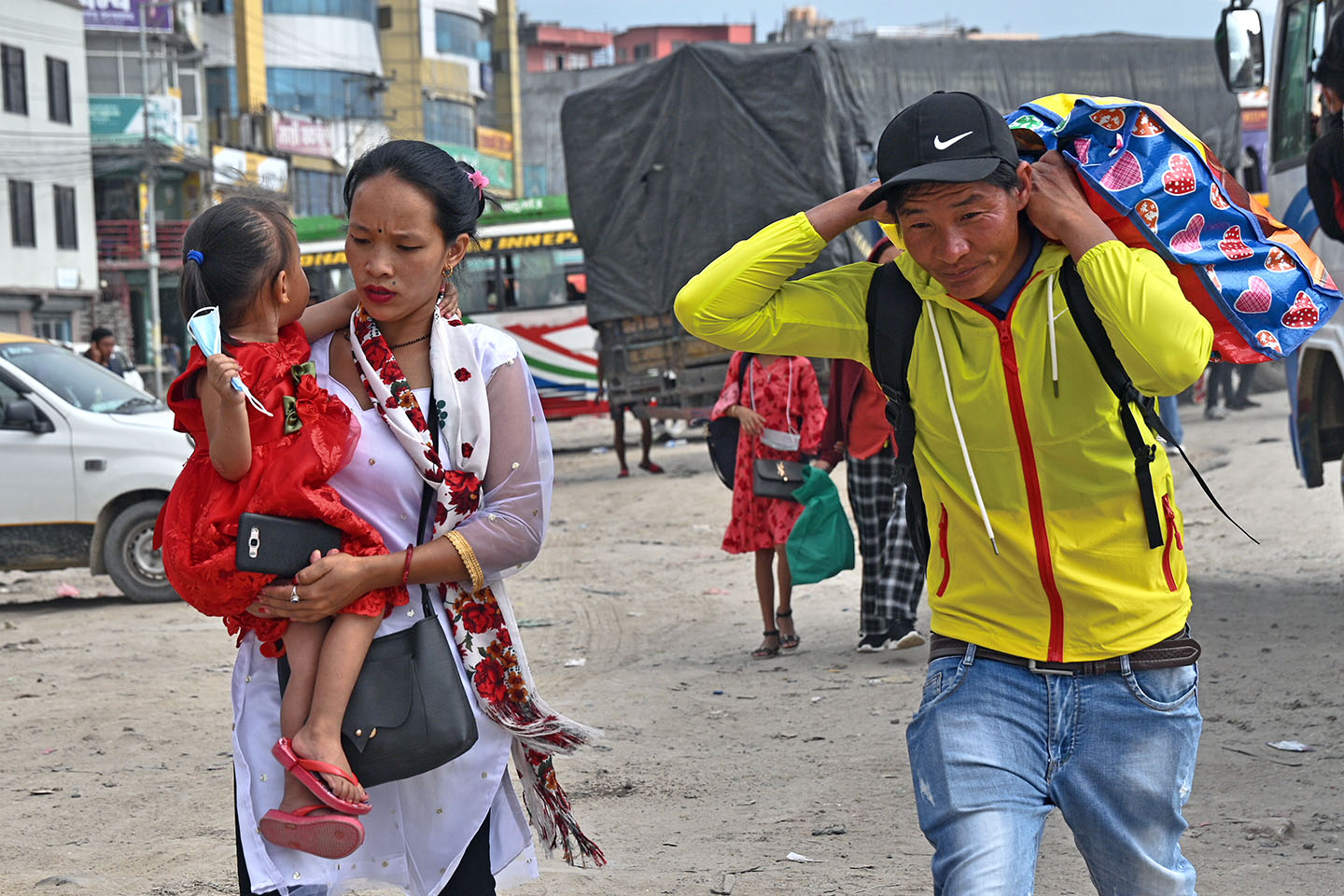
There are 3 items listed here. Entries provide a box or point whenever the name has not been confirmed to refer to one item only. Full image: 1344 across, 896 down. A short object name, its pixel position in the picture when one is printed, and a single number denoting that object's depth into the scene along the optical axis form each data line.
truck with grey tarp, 15.09
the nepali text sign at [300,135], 54.59
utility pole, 42.22
